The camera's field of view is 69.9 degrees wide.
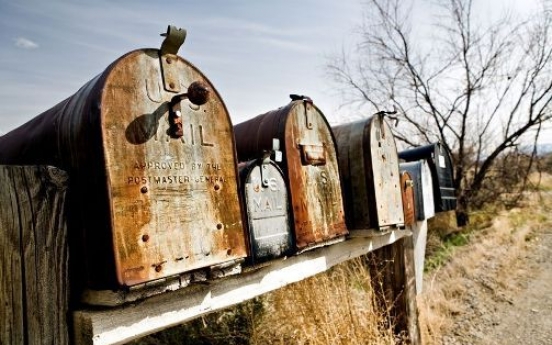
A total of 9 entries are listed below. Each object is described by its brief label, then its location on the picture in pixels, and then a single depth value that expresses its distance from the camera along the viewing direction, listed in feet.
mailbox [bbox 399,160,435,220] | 9.20
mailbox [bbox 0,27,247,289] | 2.87
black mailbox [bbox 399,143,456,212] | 11.11
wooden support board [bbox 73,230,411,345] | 3.03
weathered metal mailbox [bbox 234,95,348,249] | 5.04
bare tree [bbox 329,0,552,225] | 28.22
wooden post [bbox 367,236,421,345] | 9.31
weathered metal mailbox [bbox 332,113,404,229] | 6.30
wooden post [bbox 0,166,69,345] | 2.63
